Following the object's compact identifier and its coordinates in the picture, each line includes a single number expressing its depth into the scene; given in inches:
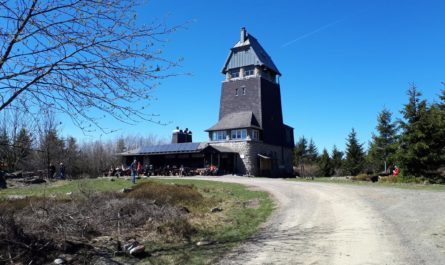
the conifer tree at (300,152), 2469.6
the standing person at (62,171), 1385.0
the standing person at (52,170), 1325.7
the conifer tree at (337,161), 2150.1
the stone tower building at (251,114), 1812.3
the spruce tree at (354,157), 1968.5
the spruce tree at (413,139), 1077.8
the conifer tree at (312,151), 2692.4
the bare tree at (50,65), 265.1
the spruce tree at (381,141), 1902.1
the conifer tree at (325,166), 2171.5
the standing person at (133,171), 1086.2
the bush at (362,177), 1204.0
